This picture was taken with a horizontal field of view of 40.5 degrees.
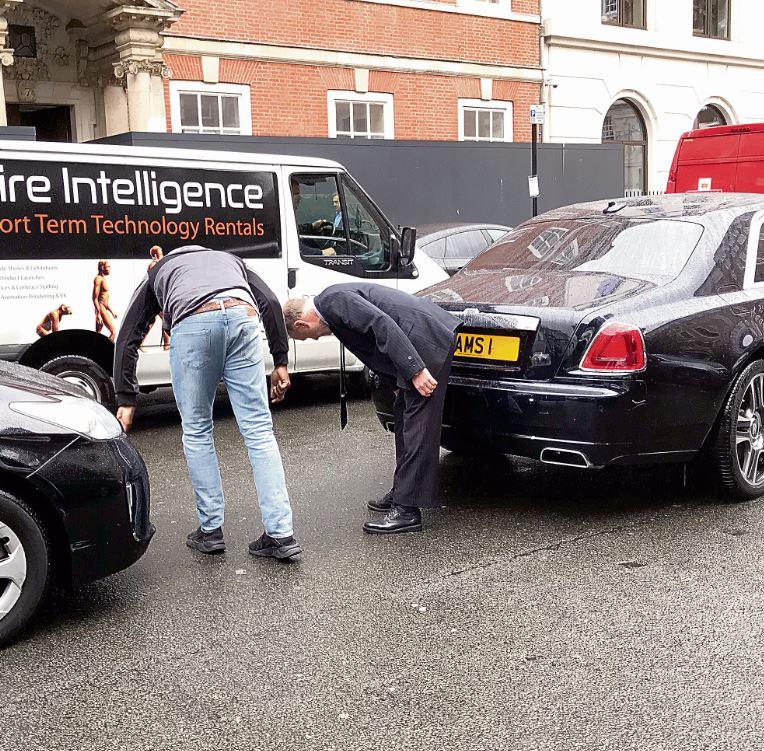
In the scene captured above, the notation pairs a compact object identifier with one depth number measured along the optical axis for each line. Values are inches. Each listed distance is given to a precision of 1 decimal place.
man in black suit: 198.5
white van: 277.7
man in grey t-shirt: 189.8
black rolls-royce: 202.5
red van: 531.2
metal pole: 672.4
